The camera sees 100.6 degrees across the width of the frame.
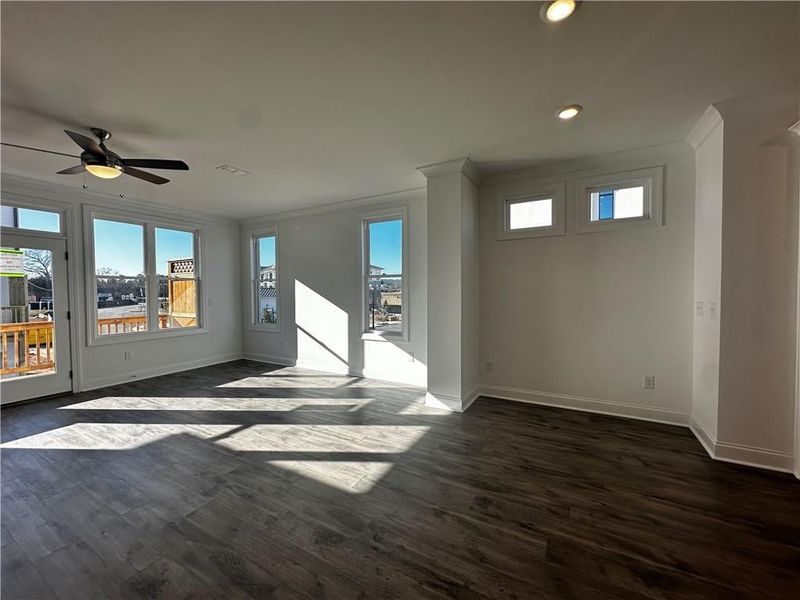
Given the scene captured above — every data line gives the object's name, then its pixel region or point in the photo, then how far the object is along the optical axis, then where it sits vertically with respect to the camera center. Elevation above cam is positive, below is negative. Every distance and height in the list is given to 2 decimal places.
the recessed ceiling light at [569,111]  2.55 +1.39
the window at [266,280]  6.32 +0.25
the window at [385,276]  4.95 +0.24
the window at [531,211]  3.80 +0.94
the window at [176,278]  5.52 +0.26
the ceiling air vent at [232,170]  3.75 +1.43
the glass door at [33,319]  4.02 -0.30
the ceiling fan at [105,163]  2.65 +1.12
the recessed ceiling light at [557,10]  1.61 +1.38
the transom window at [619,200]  3.38 +0.95
